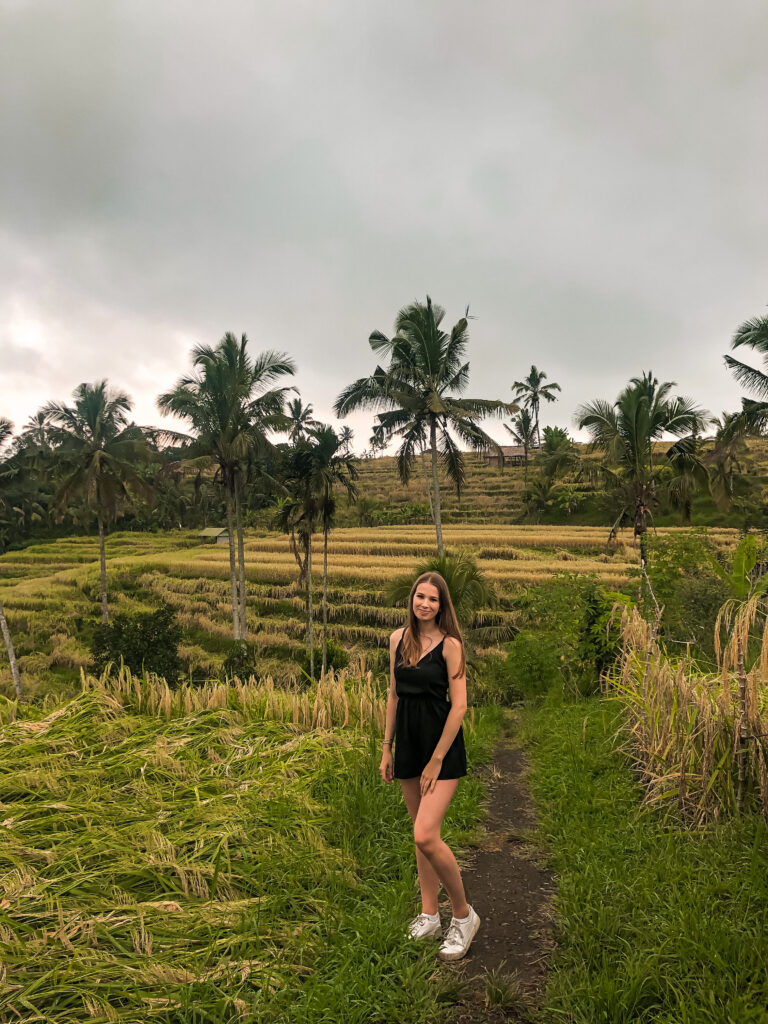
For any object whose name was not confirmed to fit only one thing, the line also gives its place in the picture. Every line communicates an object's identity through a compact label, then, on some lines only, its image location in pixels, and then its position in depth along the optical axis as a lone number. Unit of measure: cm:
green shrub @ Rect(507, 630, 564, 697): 1154
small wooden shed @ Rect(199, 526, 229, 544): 4413
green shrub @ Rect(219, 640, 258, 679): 1465
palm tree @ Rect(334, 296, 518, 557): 1970
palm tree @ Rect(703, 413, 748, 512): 1780
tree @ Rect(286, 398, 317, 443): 4262
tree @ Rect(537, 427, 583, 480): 1865
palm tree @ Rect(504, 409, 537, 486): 5878
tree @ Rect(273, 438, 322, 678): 2055
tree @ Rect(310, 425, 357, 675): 2047
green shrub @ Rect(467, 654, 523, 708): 1424
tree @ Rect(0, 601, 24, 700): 1900
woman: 286
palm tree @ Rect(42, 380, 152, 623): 2473
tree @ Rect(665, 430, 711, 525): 1853
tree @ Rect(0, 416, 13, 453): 2408
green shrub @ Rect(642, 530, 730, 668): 1195
